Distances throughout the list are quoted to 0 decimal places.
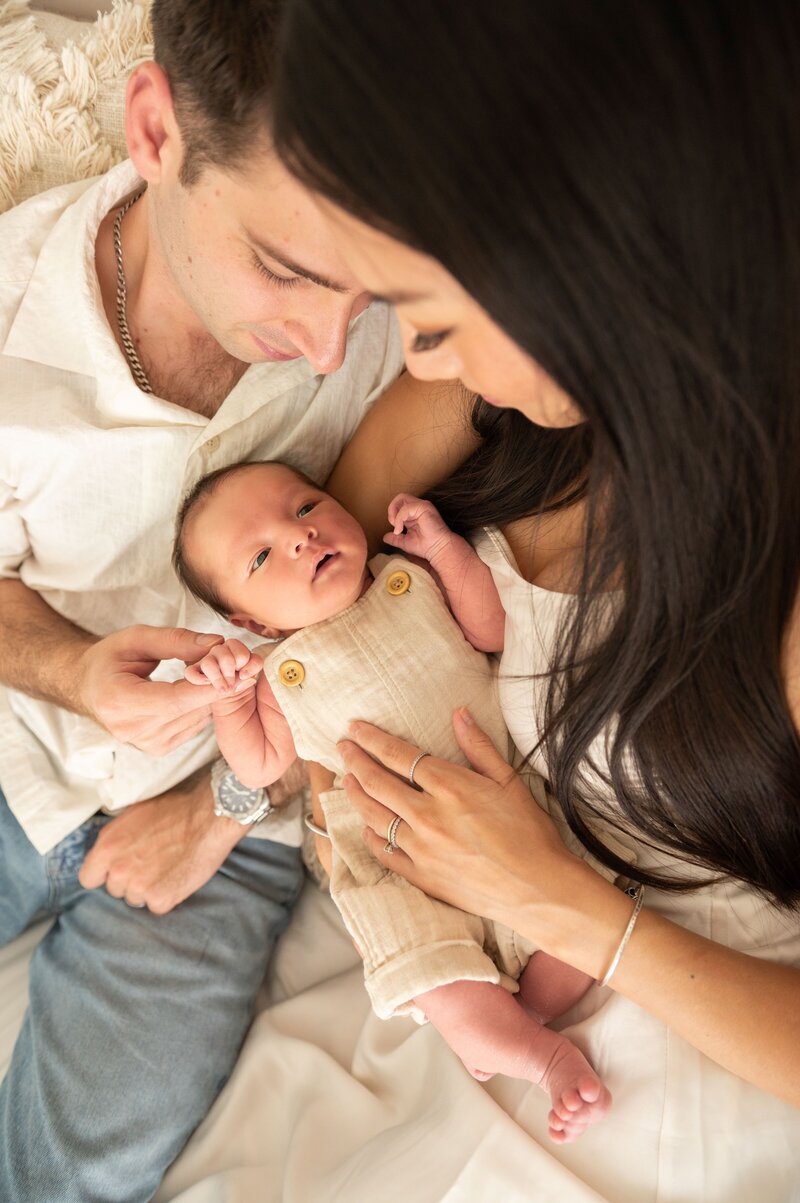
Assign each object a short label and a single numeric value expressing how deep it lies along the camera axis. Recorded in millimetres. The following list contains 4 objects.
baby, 1242
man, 1209
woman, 637
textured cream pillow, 1517
